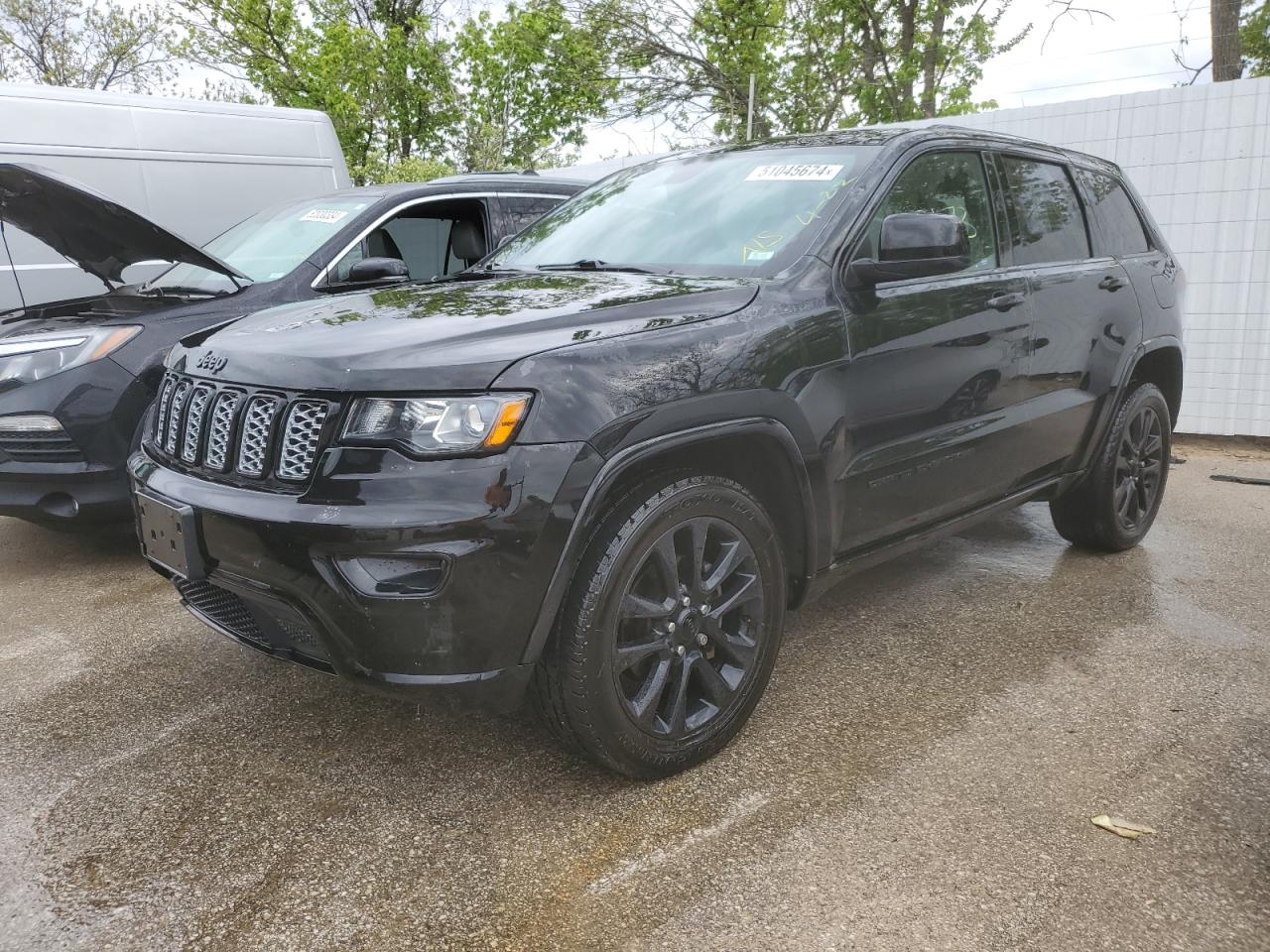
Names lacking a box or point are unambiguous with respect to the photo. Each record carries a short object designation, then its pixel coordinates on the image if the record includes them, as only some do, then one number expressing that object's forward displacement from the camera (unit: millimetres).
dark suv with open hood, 4020
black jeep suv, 2068
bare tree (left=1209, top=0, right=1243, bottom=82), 9664
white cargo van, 6570
